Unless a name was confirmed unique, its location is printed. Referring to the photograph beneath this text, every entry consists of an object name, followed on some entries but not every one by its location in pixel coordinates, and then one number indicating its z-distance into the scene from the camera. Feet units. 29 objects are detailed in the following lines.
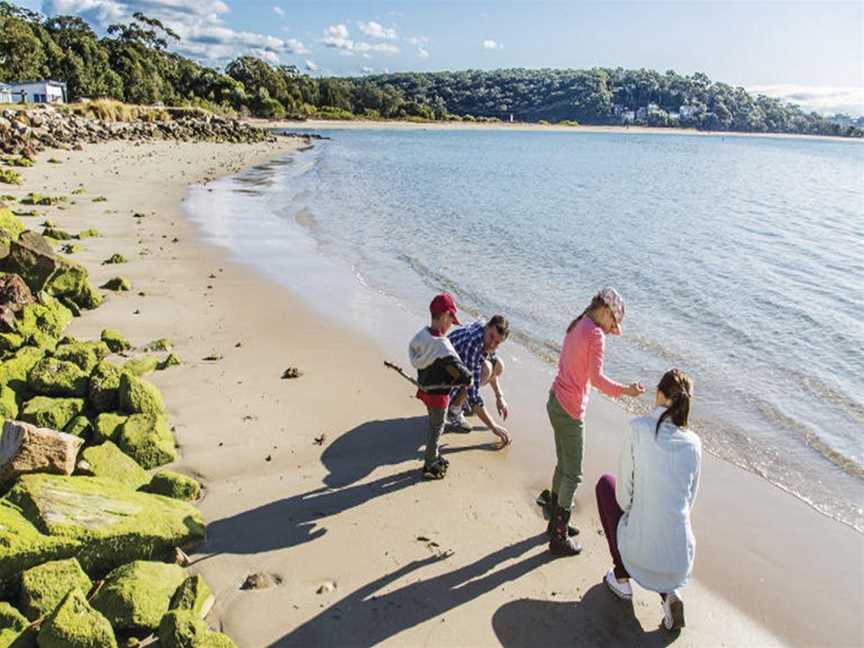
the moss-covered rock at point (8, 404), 21.99
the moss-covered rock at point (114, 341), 30.51
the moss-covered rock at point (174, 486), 19.63
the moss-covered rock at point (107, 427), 21.57
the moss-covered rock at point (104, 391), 23.48
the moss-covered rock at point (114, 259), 46.65
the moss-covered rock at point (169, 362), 29.30
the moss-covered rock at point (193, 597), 14.79
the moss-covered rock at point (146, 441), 21.30
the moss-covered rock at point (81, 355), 26.37
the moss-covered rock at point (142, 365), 27.91
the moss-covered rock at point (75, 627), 12.89
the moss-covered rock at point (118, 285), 40.42
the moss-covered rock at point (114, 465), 19.12
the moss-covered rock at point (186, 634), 13.48
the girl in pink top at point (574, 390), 17.10
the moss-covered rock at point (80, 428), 21.98
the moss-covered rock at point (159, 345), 31.37
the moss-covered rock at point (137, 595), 14.14
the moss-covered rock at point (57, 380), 23.79
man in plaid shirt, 24.16
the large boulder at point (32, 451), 16.87
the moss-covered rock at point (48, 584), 14.05
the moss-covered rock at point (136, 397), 22.94
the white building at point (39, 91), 188.85
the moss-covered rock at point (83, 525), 14.78
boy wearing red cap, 19.63
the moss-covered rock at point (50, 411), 22.11
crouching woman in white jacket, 14.55
